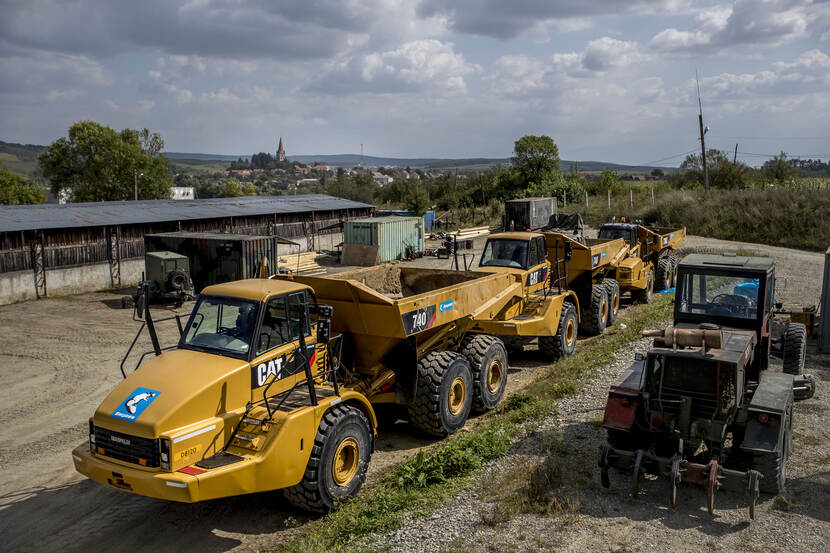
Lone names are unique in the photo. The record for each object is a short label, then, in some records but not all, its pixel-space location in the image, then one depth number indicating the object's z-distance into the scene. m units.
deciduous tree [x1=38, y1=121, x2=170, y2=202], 55.81
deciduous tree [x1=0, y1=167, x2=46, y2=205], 55.50
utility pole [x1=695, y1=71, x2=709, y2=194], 41.27
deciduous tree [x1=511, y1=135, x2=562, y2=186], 56.28
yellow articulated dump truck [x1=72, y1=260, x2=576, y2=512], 6.40
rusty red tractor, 6.91
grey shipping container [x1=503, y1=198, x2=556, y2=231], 37.03
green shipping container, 34.16
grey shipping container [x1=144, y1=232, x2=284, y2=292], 24.58
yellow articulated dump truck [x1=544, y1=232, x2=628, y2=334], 15.31
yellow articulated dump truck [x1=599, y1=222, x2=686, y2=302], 18.31
